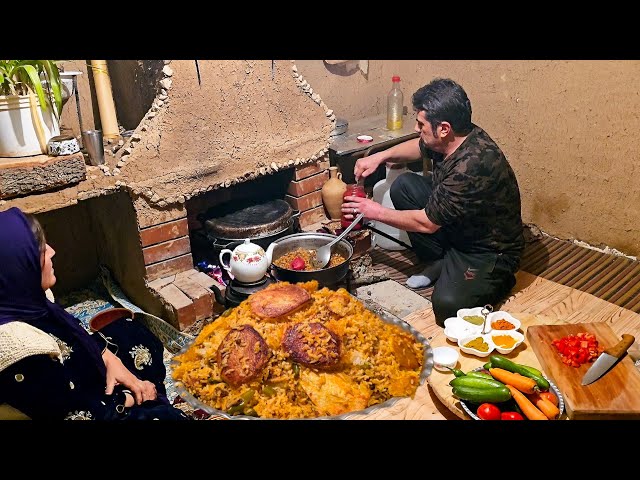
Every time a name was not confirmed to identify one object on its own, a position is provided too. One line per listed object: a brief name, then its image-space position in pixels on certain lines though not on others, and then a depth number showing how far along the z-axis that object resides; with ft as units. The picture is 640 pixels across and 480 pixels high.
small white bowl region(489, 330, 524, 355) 7.88
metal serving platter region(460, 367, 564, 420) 6.81
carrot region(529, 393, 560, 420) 6.75
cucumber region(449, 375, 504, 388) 6.92
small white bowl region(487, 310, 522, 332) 8.27
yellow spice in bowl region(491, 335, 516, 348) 7.97
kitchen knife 7.11
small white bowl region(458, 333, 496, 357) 7.89
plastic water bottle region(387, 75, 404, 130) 12.49
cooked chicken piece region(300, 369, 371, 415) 7.36
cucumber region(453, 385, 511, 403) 6.84
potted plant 8.27
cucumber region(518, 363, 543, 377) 7.19
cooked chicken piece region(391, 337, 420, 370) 7.88
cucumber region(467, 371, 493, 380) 7.11
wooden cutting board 6.72
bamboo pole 10.18
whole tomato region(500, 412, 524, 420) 6.80
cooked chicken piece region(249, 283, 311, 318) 8.06
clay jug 11.93
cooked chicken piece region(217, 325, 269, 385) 7.40
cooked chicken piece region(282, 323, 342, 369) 7.43
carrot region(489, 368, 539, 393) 6.97
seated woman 5.69
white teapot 9.53
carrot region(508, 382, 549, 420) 6.74
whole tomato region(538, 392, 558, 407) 6.91
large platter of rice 7.39
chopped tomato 7.45
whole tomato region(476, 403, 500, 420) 6.74
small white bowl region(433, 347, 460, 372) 7.73
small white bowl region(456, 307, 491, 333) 8.60
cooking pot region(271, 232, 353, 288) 9.49
